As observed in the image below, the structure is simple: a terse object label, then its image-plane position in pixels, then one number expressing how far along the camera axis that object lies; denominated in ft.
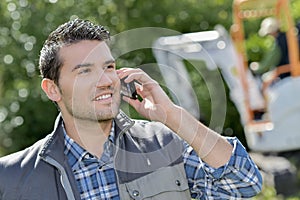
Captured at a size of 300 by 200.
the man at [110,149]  9.65
